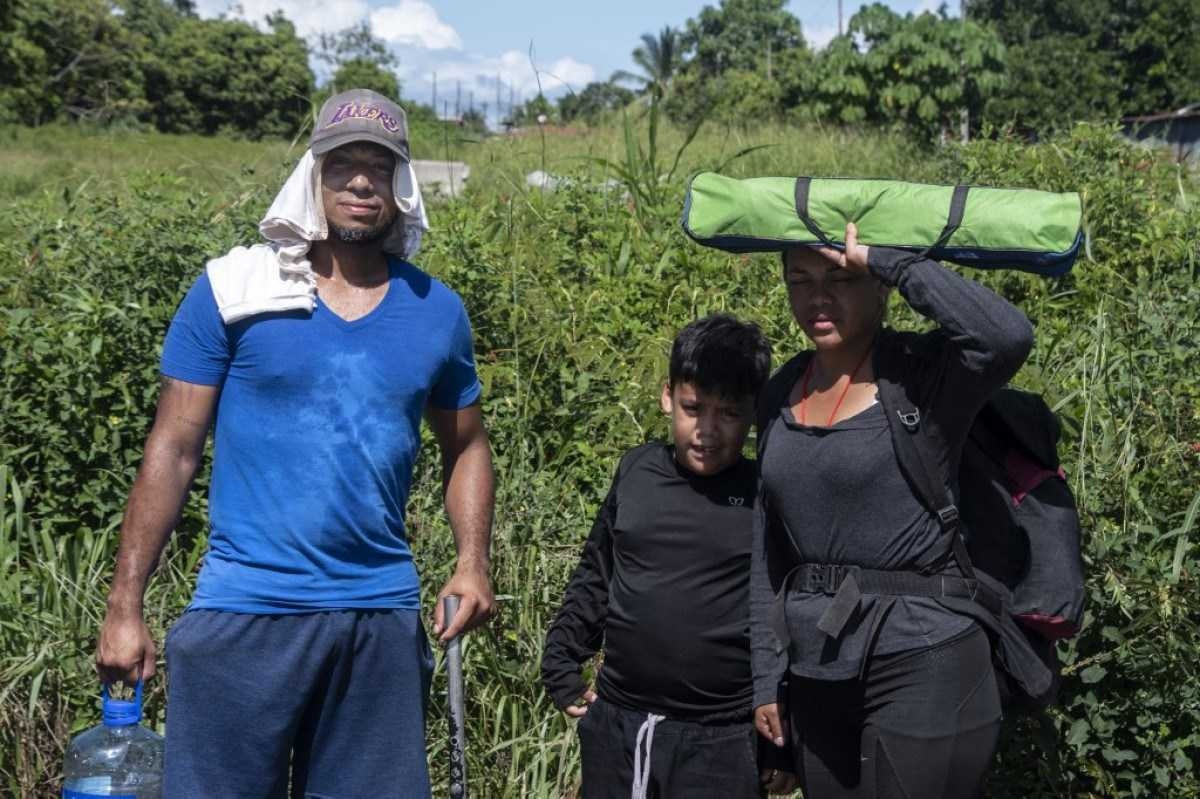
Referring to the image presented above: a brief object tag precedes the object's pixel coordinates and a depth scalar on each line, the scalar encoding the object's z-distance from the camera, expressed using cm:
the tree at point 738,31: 6719
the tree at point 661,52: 6003
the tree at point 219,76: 4828
